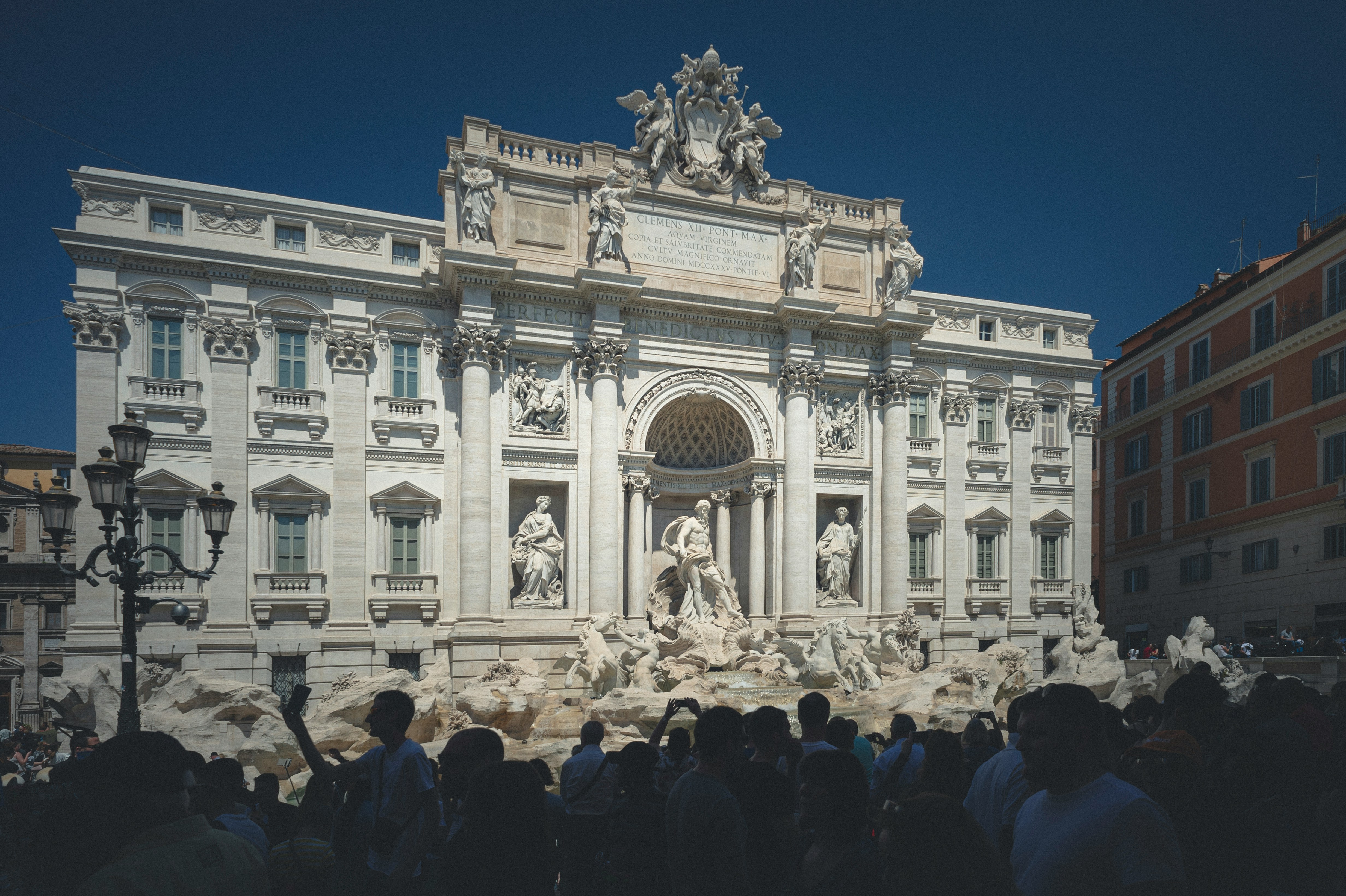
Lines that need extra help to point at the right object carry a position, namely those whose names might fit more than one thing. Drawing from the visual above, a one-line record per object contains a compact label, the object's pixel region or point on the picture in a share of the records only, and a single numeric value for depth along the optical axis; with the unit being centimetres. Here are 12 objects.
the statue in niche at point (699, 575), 2341
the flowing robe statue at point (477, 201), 2258
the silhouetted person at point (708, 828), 429
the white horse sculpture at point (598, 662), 1991
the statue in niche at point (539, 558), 2289
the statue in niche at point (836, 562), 2575
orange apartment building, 2527
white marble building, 2122
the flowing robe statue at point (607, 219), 2364
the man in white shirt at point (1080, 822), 302
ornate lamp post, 977
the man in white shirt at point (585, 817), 626
